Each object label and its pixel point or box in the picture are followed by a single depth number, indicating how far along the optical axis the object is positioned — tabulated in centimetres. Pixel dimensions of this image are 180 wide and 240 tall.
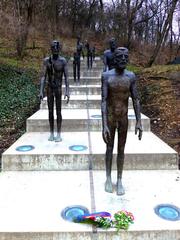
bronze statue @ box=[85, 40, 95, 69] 1010
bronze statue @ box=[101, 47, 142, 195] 261
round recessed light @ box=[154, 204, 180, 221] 247
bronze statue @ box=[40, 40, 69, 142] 403
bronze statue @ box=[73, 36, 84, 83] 827
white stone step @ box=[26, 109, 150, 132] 492
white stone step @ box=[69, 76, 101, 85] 850
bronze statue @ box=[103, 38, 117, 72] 566
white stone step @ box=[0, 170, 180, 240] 230
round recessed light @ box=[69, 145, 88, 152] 382
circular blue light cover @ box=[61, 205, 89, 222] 246
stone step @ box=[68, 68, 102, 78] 975
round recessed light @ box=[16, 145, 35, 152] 377
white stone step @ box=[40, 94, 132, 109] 627
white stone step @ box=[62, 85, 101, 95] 745
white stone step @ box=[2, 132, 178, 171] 359
